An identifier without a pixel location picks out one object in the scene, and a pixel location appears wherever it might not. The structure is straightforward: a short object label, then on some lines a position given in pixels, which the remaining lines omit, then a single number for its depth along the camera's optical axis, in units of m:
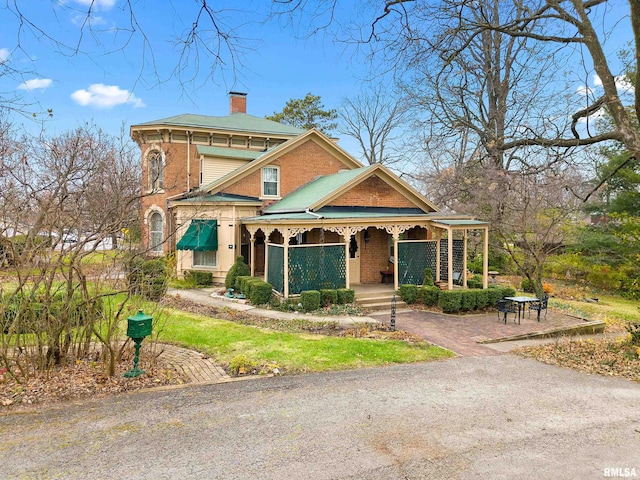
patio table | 12.31
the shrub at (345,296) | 13.51
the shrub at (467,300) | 13.49
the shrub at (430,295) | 14.11
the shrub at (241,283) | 14.69
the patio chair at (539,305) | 12.71
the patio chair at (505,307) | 12.16
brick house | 14.21
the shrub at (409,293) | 14.35
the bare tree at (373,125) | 36.03
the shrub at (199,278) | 17.22
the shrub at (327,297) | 13.43
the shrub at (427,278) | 14.59
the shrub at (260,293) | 13.44
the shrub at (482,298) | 13.72
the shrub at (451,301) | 13.34
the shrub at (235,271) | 15.86
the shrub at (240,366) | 7.16
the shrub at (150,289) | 7.05
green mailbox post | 6.52
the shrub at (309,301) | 12.88
